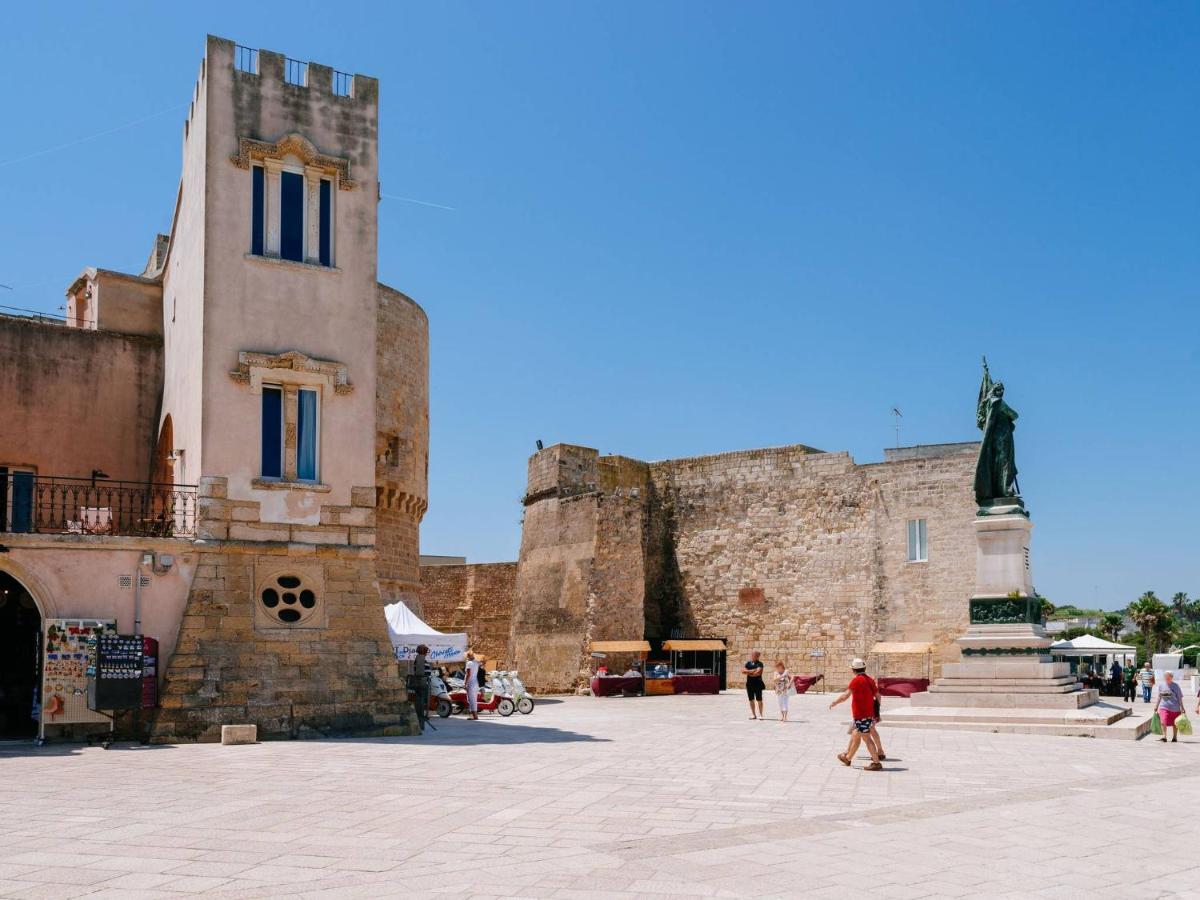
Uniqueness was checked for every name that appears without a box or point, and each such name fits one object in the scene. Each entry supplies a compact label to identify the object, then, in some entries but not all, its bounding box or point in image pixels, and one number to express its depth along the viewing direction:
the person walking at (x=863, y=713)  12.21
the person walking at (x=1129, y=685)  25.97
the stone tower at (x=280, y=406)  15.33
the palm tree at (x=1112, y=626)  67.44
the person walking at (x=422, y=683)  17.42
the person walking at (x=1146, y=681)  26.39
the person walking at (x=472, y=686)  19.86
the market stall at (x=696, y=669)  30.25
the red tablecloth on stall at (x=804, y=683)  29.72
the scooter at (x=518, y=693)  21.45
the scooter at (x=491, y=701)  20.92
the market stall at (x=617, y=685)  29.50
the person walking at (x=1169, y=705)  16.11
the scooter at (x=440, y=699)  20.22
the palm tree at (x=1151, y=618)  59.22
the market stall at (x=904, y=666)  26.91
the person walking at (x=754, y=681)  20.44
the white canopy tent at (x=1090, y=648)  28.24
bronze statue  20.52
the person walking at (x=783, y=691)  20.09
